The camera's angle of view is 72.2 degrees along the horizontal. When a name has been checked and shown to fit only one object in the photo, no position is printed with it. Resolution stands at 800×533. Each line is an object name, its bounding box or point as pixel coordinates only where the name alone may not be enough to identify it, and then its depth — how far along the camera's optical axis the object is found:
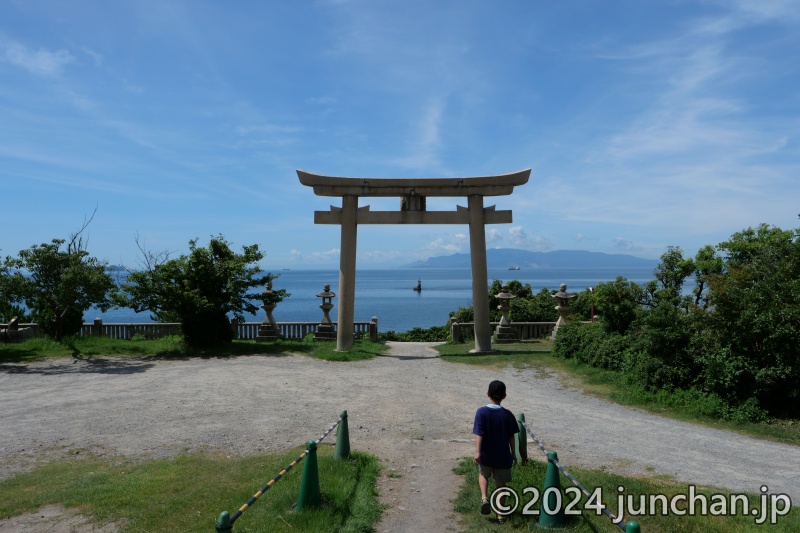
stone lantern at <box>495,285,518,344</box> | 22.44
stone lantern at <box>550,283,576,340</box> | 22.09
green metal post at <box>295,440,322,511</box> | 5.64
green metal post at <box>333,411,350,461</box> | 7.26
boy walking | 5.55
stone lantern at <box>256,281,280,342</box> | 22.12
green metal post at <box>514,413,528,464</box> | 6.46
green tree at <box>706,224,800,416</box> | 11.08
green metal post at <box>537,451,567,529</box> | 5.33
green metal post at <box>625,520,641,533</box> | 3.61
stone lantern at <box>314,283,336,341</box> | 21.95
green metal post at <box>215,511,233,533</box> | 3.79
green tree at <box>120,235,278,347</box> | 18.36
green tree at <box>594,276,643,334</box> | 16.33
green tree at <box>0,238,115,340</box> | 17.28
